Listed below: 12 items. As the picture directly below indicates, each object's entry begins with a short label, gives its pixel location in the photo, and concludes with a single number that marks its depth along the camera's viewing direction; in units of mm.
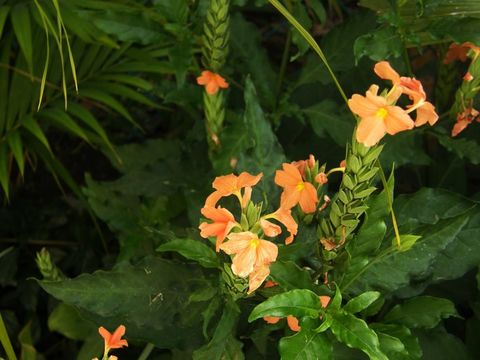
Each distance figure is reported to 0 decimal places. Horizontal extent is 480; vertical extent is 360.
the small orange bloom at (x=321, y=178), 1059
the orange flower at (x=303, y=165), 1096
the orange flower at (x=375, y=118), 857
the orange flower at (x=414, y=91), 913
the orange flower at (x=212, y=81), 1373
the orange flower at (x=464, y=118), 1364
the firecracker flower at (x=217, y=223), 955
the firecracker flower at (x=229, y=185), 1007
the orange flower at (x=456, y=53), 1473
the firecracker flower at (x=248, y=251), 902
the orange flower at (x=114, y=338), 1084
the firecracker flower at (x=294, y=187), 1031
